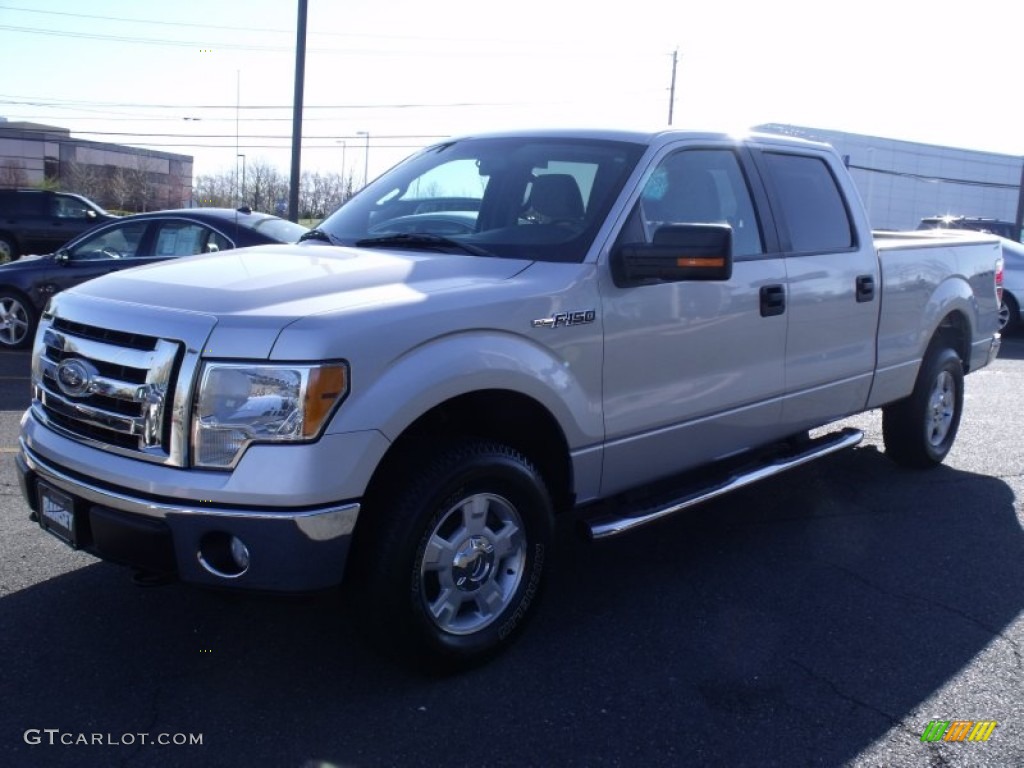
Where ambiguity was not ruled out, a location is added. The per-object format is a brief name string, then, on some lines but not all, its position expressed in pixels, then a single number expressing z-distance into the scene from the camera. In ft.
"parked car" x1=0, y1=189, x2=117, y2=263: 66.44
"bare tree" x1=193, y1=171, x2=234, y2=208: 207.92
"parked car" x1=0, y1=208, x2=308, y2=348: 31.83
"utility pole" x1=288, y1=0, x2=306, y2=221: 60.59
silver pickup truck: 10.23
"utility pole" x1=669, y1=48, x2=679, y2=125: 171.12
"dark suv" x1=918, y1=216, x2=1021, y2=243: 61.72
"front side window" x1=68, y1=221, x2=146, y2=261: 33.68
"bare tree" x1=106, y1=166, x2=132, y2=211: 201.36
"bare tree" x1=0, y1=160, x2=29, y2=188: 192.03
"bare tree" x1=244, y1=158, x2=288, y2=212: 173.27
